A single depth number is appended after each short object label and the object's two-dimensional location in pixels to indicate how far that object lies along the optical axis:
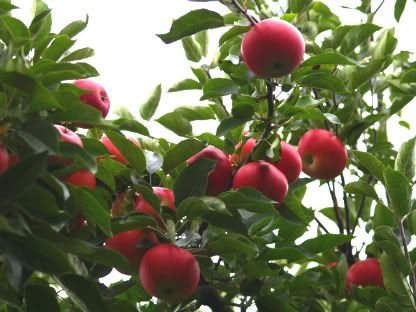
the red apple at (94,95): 2.14
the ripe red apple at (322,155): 2.52
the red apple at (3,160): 1.58
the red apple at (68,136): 1.72
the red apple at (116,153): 2.20
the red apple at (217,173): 2.15
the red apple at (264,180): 2.01
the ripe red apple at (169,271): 1.87
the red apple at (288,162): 2.19
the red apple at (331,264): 2.92
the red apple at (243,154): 2.21
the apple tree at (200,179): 1.66
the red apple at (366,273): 2.69
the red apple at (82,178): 1.79
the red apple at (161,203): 2.01
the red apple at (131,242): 1.98
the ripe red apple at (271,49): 2.05
